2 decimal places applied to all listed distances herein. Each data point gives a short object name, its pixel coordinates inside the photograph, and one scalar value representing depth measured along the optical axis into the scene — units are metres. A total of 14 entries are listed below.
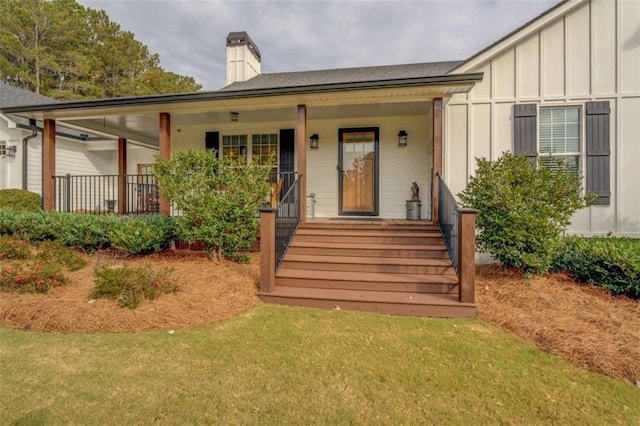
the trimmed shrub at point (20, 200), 7.78
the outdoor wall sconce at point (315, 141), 7.91
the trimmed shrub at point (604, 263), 4.20
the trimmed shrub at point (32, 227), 6.14
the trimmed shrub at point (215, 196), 5.15
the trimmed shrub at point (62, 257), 5.05
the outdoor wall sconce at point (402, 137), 7.45
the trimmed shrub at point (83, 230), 5.88
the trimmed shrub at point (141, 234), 5.45
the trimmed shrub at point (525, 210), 4.58
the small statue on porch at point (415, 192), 7.30
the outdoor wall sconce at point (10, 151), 9.52
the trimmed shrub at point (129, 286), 3.77
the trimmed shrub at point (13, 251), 5.34
